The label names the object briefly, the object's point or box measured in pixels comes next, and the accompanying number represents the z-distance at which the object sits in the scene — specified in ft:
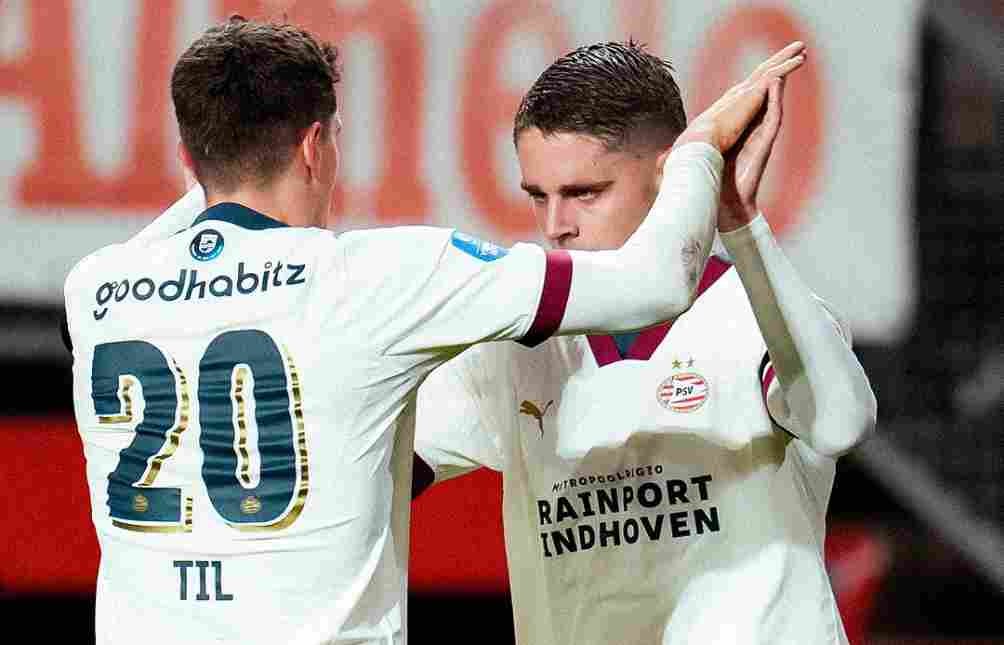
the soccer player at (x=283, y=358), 48.85
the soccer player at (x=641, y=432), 49.73
